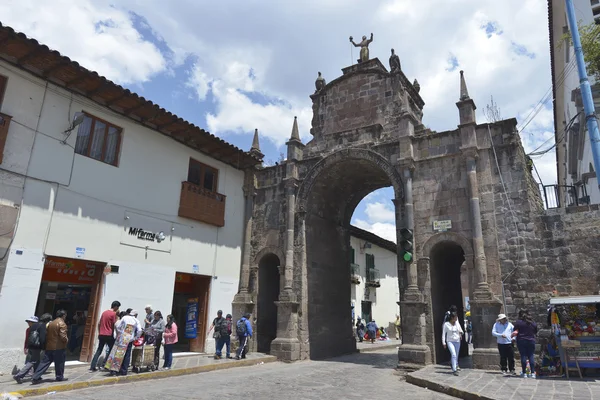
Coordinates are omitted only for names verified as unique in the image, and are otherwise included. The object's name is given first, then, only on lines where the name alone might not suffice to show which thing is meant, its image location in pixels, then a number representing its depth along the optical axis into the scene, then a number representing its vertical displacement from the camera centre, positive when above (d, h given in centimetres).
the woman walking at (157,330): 1045 -59
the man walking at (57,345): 845 -83
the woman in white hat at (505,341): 1017 -62
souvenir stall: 916 -33
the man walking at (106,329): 1014 -59
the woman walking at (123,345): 948 -90
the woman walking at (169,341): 1079 -89
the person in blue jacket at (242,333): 1341 -80
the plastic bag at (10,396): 704 -157
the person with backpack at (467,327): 2100 -70
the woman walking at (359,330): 2505 -111
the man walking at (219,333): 1316 -79
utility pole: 832 +451
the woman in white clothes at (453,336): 1045 -57
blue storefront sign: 1448 -46
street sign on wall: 1305 +270
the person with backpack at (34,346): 825 -84
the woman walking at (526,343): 977 -63
